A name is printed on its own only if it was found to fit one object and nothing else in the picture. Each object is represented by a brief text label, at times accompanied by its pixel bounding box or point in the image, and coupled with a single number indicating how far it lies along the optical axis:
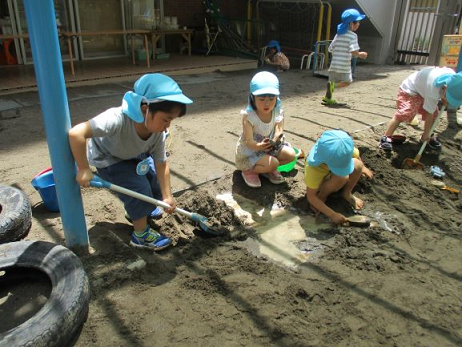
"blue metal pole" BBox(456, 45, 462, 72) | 6.11
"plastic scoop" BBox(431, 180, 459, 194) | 4.05
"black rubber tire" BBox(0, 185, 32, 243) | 2.64
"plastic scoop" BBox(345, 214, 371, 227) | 3.26
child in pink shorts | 4.19
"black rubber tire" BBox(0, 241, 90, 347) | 1.87
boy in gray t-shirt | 2.37
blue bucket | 3.02
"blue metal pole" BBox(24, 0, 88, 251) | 2.06
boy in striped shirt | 6.65
